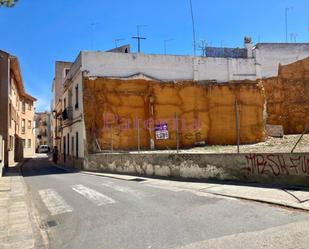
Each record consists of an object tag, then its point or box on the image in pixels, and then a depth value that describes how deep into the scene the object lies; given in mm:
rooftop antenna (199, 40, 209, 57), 21179
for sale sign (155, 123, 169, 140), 17893
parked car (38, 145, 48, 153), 50169
